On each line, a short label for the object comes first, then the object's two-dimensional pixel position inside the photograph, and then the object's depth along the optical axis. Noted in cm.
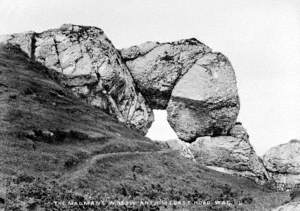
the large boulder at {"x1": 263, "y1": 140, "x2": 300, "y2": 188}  7712
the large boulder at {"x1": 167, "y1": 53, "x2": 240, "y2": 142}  7875
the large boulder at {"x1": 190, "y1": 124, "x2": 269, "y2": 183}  7369
